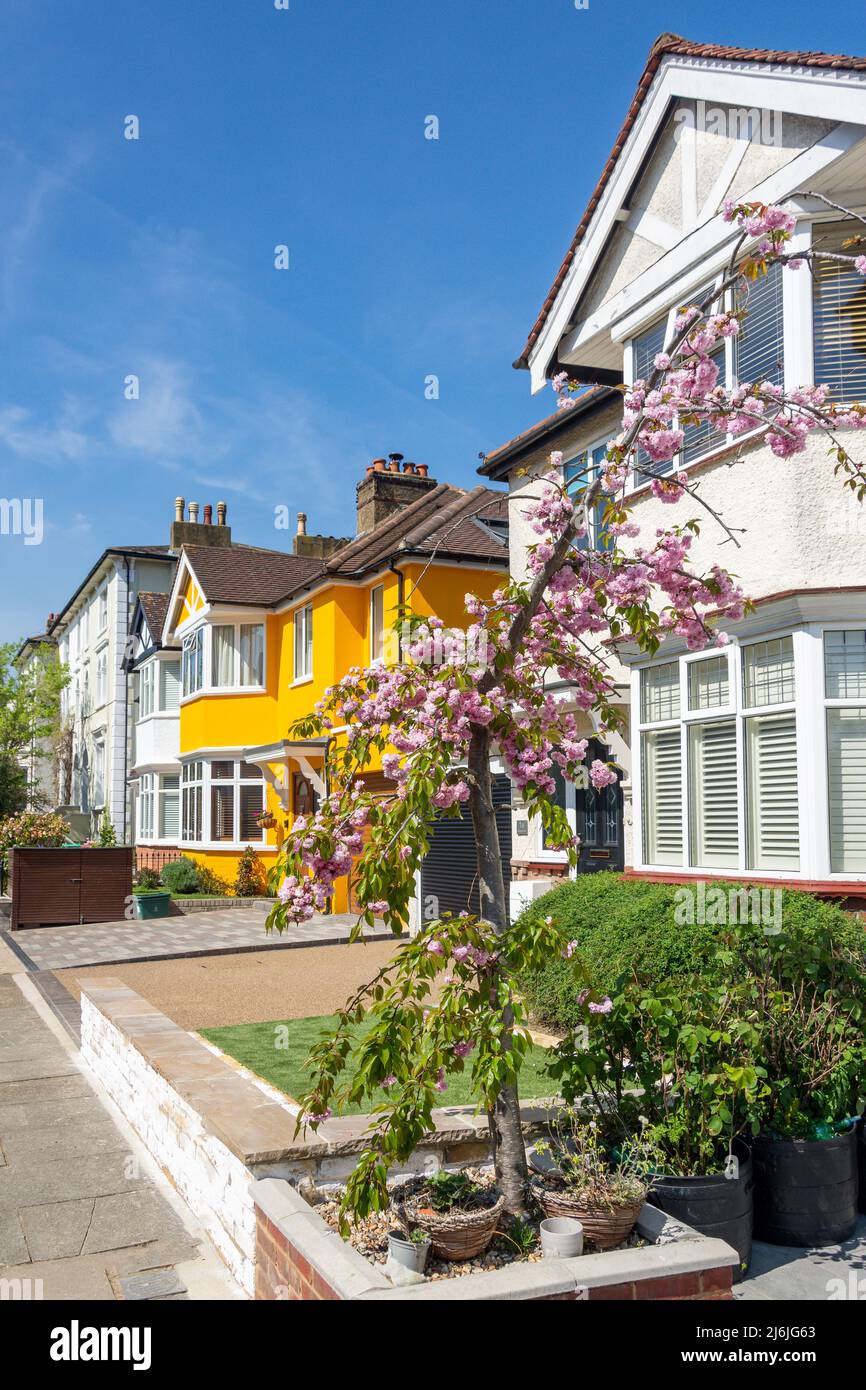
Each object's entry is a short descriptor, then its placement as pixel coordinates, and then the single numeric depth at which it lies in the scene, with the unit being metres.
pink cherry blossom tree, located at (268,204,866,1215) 4.27
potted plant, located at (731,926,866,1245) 5.06
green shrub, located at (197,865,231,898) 25.36
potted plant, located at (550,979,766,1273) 4.68
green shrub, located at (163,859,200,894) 25.78
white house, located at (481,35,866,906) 8.99
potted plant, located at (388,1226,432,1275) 4.11
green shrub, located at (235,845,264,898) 24.44
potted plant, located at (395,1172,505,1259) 4.21
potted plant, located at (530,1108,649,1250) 4.27
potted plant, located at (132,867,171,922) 20.70
